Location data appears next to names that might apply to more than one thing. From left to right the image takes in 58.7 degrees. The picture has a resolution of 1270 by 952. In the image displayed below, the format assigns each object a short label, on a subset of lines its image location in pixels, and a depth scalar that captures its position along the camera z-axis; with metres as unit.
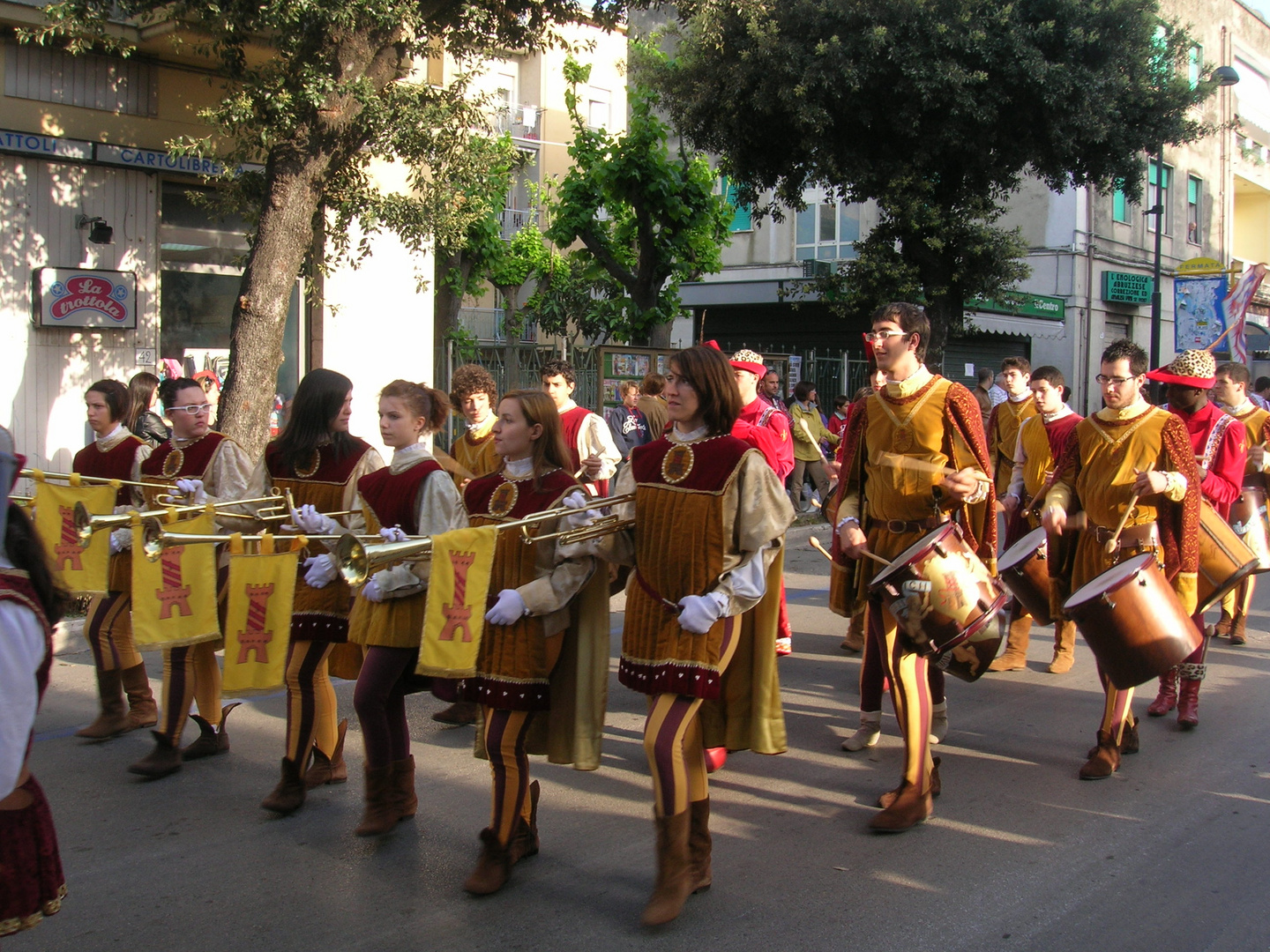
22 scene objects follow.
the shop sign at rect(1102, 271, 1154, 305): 27.39
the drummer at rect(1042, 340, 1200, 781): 5.41
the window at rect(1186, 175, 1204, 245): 31.81
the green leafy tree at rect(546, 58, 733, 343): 16.47
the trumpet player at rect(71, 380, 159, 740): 5.63
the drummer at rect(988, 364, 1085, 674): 7.41
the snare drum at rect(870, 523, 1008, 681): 4.31
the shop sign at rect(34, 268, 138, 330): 11.47
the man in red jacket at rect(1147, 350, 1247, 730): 6.16
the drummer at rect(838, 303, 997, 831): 4.66
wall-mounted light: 11.74
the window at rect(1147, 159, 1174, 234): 30.03
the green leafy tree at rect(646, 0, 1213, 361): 15.37
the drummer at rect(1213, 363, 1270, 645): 8.08
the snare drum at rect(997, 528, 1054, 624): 5.42
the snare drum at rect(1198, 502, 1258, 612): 5.82
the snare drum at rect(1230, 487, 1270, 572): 7.36
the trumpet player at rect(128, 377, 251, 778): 5.28
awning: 25.22
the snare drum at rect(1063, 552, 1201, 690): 4.73
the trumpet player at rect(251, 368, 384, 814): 4.70
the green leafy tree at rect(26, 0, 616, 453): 9.50
